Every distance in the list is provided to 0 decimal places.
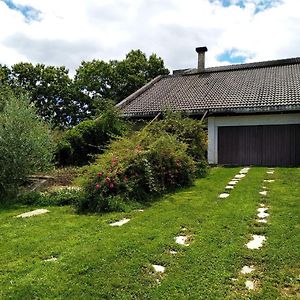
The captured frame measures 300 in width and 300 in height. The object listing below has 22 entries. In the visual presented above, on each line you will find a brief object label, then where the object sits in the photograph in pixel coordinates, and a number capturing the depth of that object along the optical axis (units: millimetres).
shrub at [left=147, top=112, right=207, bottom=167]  11773
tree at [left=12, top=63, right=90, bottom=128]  33562
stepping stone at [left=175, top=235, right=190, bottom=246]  4730
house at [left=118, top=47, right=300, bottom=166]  14867
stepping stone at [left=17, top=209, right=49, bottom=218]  6801
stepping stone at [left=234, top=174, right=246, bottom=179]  10883
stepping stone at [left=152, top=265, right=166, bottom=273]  3822
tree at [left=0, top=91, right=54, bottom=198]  8664
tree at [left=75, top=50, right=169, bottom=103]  33312
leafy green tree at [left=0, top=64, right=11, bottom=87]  31266
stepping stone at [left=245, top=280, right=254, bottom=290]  3412
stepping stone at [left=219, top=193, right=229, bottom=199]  7886
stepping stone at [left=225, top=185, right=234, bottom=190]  8938
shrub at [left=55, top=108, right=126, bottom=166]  14855
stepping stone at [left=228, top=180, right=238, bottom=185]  9734
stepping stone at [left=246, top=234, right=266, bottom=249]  4535
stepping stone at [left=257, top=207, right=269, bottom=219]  6033
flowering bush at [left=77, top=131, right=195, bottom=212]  7344
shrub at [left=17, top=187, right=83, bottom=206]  7992
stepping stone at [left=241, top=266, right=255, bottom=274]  3764
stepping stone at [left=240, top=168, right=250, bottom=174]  12089
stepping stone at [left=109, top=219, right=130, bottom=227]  5842
